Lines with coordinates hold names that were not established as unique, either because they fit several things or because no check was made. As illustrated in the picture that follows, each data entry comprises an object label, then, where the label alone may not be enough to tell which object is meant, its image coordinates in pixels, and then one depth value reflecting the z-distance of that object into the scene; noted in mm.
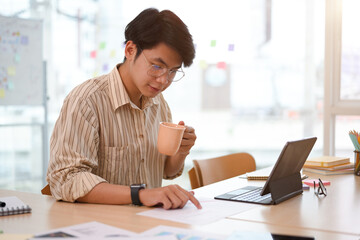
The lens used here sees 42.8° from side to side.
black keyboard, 1599
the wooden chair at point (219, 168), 2279
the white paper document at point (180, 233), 1128
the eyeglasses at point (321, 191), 1740
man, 1509
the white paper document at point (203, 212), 1315
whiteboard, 3840
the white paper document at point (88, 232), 1117
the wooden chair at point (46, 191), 1816
